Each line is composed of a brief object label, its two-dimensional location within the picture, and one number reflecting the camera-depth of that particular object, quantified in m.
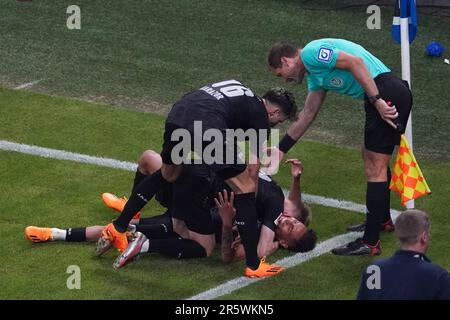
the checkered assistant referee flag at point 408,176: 18.47
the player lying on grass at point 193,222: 18.30
